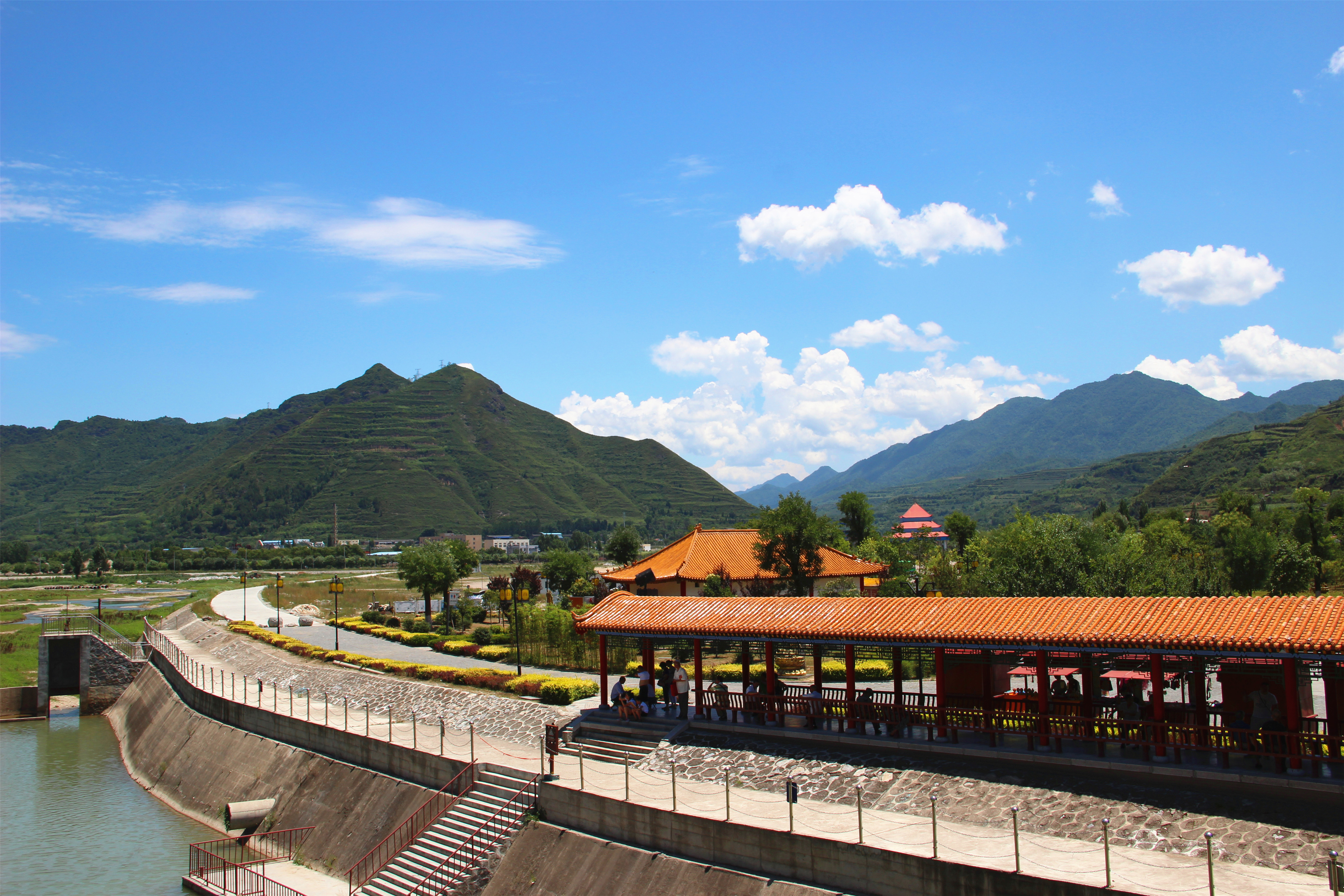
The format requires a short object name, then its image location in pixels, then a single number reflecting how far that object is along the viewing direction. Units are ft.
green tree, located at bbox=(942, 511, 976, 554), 245.24
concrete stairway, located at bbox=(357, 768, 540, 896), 68.69
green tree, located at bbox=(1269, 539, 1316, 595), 172.55
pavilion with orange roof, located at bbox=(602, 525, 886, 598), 149.48
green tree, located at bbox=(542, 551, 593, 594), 197.06
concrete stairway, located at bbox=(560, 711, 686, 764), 73.97
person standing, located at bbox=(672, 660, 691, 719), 77.66
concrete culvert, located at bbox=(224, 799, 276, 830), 89.20
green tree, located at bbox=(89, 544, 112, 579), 399.24
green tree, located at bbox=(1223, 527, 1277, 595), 171.94
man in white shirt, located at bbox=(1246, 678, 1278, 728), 53.31
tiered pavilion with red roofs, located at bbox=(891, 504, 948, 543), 352.49
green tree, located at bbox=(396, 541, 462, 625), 178.19
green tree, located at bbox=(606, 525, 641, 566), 214.69
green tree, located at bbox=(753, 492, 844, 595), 142.00
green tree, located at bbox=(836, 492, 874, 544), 221.05
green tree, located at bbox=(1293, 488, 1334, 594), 206.80
